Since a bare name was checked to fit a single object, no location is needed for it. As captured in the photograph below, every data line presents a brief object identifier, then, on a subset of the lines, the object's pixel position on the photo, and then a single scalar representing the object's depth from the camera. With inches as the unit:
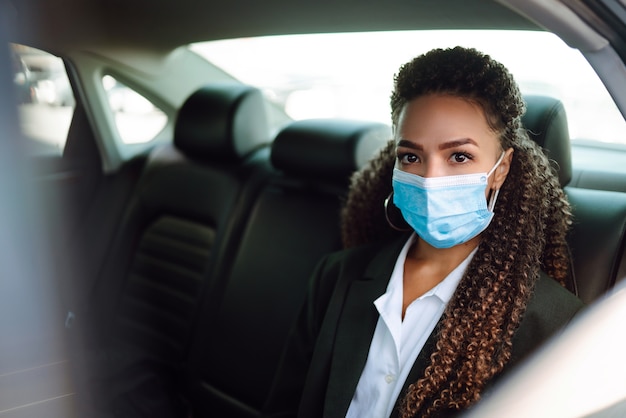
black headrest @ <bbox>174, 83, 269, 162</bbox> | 86.6
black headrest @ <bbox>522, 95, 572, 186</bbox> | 53.8
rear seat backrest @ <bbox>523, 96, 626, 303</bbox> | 50.6
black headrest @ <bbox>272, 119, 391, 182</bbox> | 73.1
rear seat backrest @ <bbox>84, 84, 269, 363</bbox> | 86.4
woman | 45.3
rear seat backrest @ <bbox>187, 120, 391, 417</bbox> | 74.8
